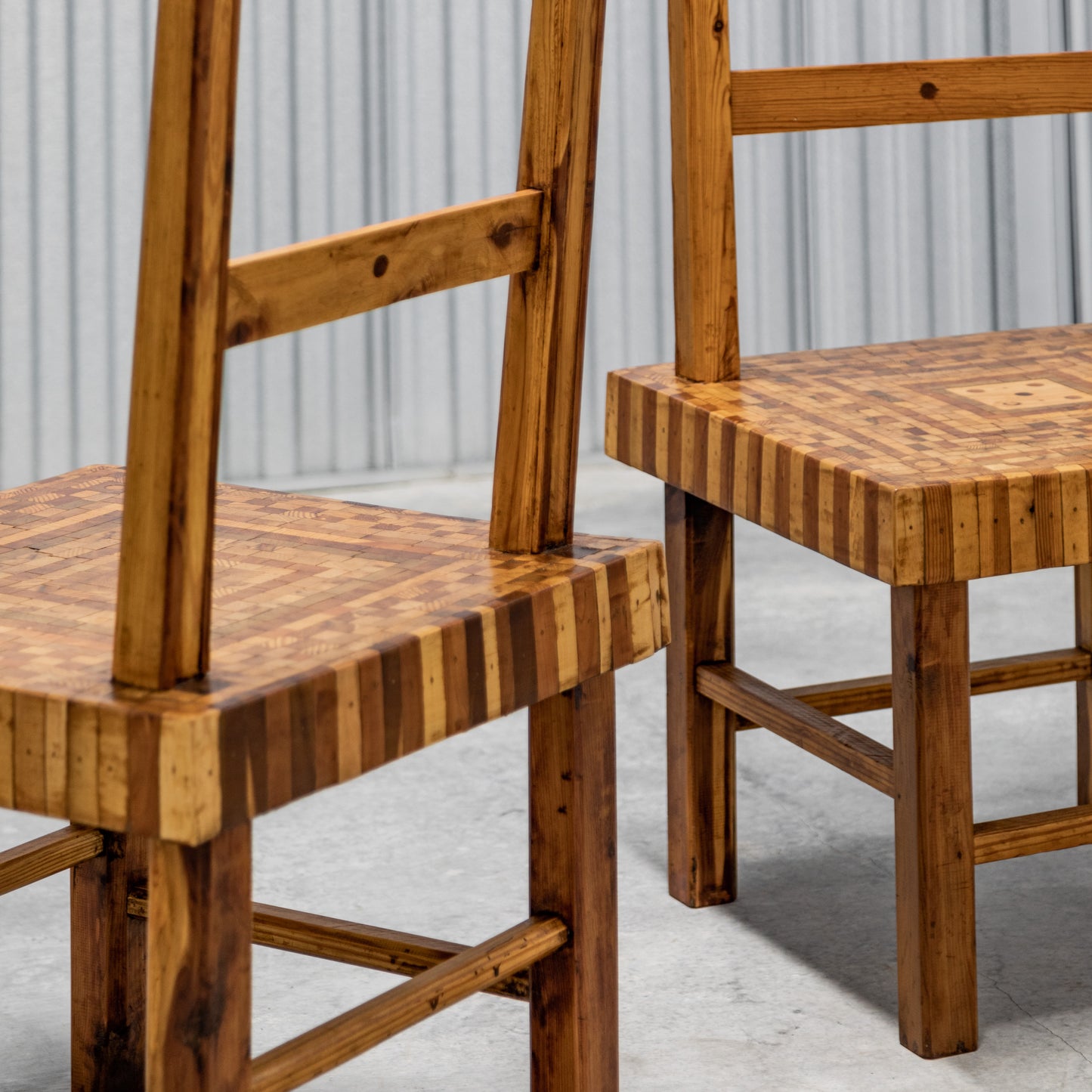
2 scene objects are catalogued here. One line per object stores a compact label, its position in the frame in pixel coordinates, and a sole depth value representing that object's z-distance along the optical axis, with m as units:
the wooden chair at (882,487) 3.28
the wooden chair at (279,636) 2.81
